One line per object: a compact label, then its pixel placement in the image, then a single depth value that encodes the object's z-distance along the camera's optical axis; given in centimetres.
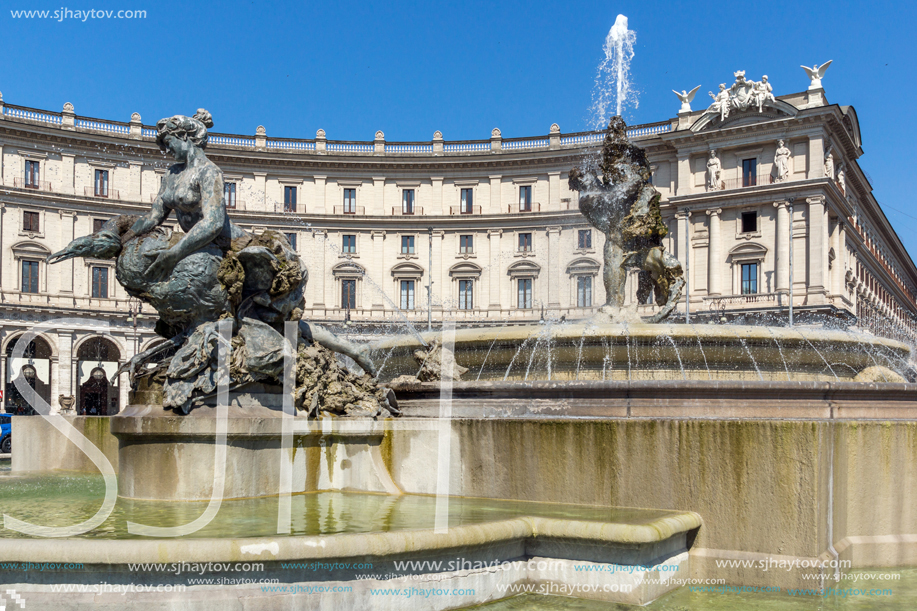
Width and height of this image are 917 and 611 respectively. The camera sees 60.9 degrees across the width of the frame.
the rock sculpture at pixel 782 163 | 4703
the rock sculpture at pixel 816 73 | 4853
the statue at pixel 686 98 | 5269
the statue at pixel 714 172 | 4946
